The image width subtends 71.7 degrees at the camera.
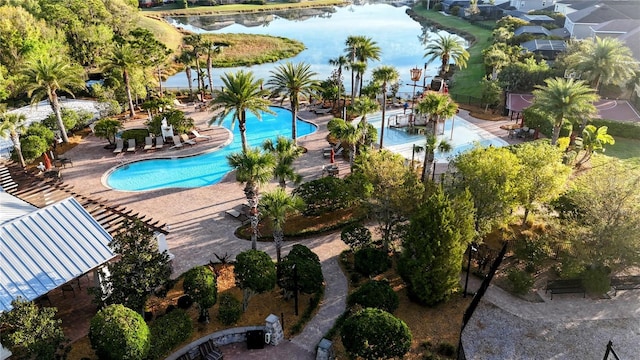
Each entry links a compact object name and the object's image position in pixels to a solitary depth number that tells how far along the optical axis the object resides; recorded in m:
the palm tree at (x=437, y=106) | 34.19
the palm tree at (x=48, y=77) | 41.19
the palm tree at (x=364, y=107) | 39.25
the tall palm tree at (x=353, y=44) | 47.91
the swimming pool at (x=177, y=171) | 38.62
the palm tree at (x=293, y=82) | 39.91
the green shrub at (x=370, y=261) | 25.03
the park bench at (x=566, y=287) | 24.70
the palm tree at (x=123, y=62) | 47.16
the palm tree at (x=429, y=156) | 32.90
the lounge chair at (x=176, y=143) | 44.38
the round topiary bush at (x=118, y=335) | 18.23
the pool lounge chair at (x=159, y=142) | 44.59
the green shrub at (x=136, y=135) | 44.25
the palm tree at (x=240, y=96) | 34.78
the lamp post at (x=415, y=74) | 45.50
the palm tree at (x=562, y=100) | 35.19
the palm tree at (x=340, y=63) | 51.61
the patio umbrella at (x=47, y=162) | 39.48
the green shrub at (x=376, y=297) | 21.73
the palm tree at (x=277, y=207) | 24.18
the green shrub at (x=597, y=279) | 24.28
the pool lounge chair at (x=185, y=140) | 45.31
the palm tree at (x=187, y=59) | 57.38
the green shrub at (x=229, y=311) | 22.41
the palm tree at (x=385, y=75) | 40.62
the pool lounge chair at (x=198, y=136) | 46.53
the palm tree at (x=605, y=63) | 42.72
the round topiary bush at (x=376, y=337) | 18.97
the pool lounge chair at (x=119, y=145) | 43.47
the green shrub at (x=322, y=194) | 31.67
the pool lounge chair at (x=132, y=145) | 43.72
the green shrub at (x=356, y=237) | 26.91
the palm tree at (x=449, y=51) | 53.09
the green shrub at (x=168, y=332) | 20.15
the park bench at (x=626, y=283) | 24.92
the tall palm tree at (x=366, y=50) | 47.78
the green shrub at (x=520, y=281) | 24.58
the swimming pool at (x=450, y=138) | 43.69
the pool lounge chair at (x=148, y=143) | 44.02
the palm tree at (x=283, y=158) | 29.78
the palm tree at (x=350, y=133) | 36.75
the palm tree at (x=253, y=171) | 25.27
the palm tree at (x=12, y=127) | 36.50
